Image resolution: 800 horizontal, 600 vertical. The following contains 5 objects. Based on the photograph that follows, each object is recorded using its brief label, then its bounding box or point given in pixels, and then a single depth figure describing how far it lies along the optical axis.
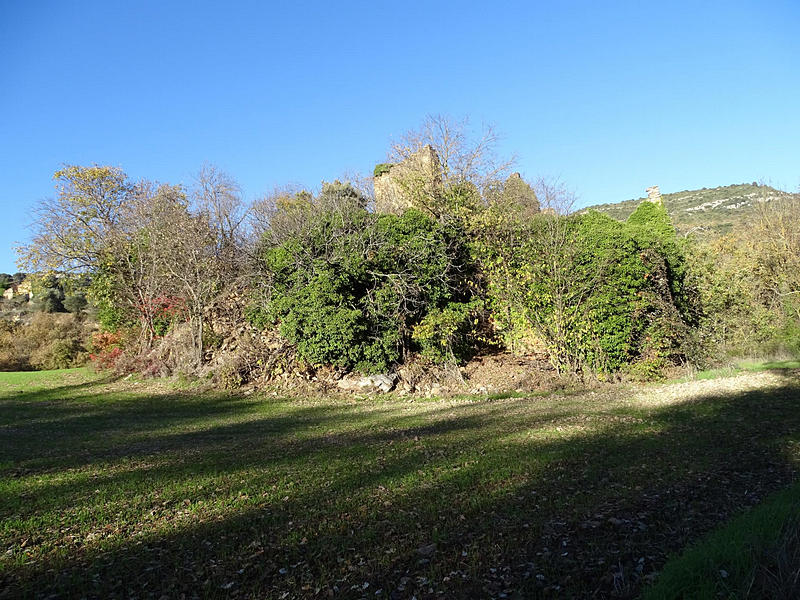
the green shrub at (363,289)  15.57
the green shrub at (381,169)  29.77
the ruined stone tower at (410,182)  21.22
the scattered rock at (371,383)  15.73
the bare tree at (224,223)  19.59
